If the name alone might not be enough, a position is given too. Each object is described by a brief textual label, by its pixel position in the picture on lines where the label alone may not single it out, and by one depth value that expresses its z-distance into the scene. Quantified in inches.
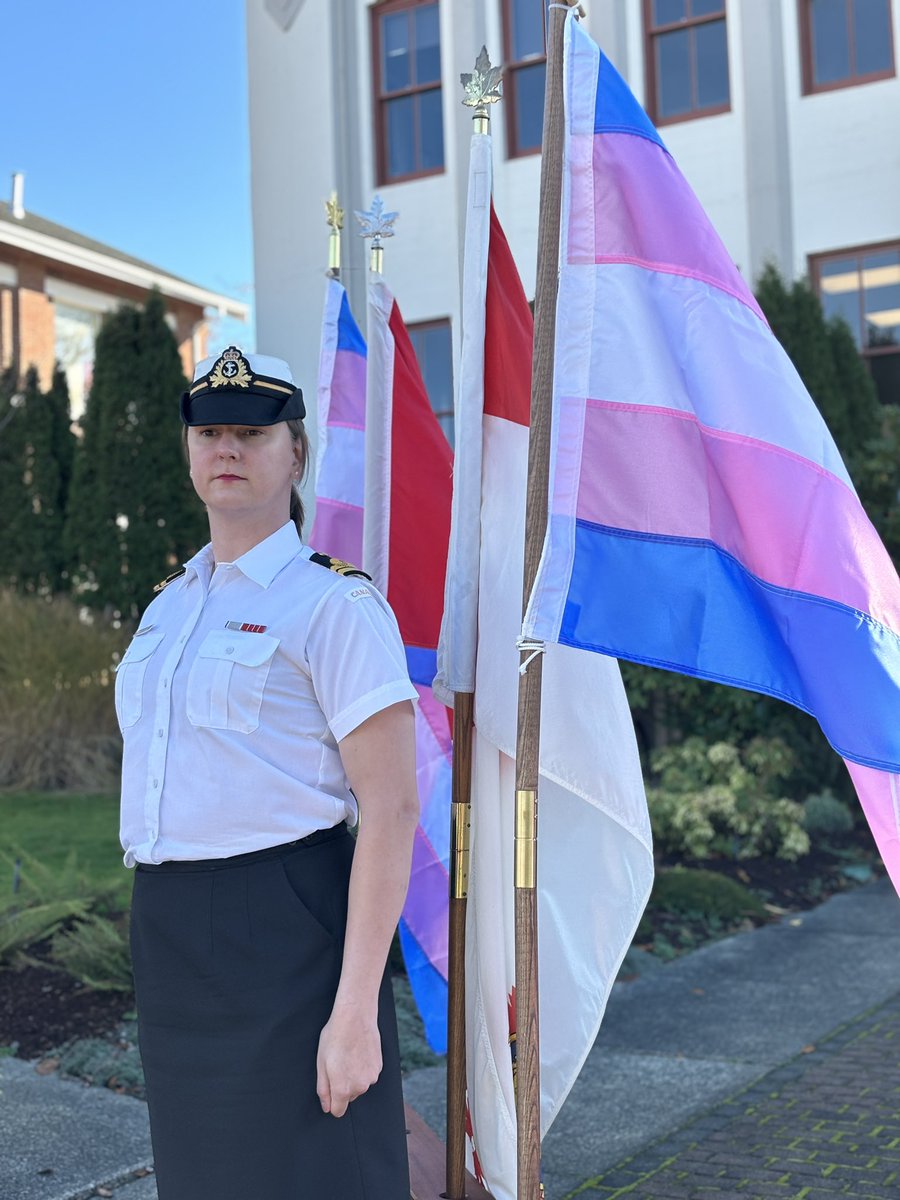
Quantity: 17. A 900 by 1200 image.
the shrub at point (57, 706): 426.6
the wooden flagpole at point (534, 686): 104.3
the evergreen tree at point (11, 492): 567.5
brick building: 964.0
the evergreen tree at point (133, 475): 518.0
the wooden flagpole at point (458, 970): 116.8
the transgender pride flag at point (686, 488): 105.2
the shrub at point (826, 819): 368.8
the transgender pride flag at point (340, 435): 162.6
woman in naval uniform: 85.5
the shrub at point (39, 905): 220.7
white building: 474.3
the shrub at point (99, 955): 207.8
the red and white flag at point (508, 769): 117.6
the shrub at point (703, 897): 287.7
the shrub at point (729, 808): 335.0
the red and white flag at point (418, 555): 142.9
